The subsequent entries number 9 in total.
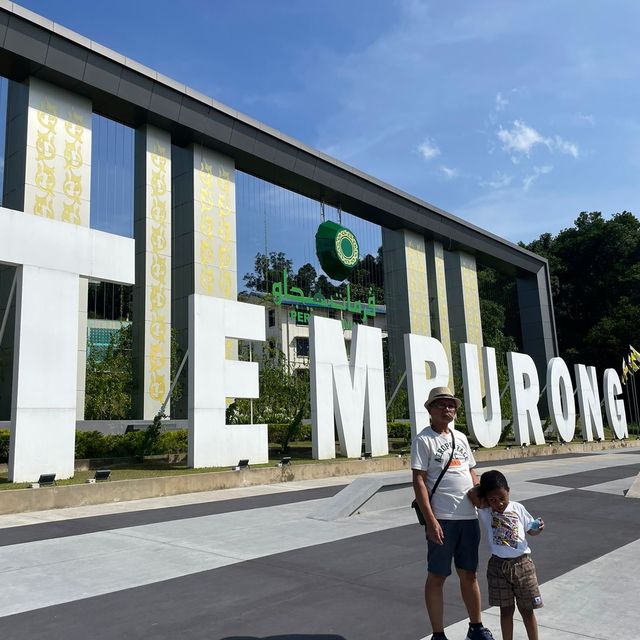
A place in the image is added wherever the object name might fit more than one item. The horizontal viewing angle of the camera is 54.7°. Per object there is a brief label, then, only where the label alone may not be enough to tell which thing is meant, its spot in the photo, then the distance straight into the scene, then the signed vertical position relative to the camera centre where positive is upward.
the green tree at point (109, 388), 21.91 +1.48
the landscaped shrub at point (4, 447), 14.91 -0.29
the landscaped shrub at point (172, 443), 18.06 -0.45
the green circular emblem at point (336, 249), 30.56 +8.42
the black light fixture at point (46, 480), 11.46 -0.86
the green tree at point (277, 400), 23.87 +0.95
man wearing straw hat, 4.15 -0.65
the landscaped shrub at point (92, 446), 17.29 -0.41
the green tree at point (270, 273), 42.06 +11.00
